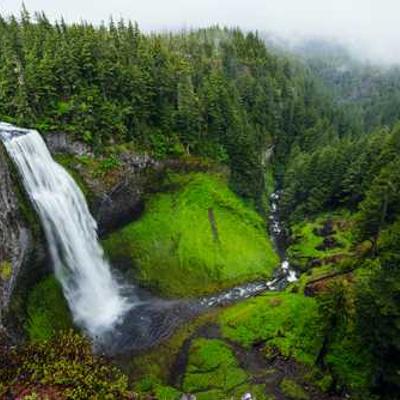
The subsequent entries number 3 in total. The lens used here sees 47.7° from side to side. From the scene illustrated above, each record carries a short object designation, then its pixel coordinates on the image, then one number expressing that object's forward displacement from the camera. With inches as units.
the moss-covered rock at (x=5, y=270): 1699.9
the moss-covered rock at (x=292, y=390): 1582.2
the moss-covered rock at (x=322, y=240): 2517.2
